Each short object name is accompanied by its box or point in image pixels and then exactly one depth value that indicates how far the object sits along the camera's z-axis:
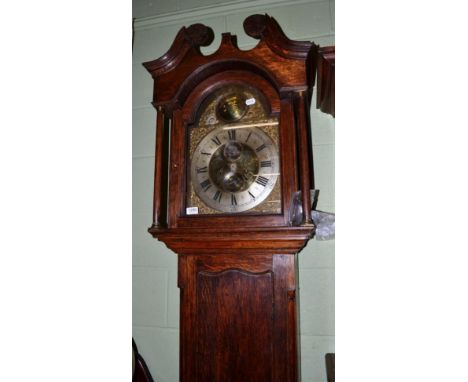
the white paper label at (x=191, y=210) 0.94
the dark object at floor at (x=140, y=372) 1.26
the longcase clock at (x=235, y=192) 0.84
